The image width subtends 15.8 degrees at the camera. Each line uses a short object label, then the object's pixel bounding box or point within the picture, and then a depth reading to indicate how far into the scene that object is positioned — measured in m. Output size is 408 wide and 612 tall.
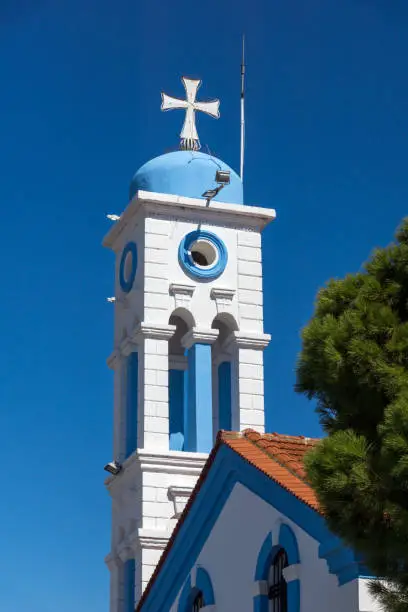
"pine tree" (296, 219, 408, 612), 11.80
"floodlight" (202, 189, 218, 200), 32.00
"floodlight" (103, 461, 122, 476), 31.22
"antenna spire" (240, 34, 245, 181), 34.00
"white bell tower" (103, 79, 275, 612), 30.61
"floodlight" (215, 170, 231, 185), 31.80
